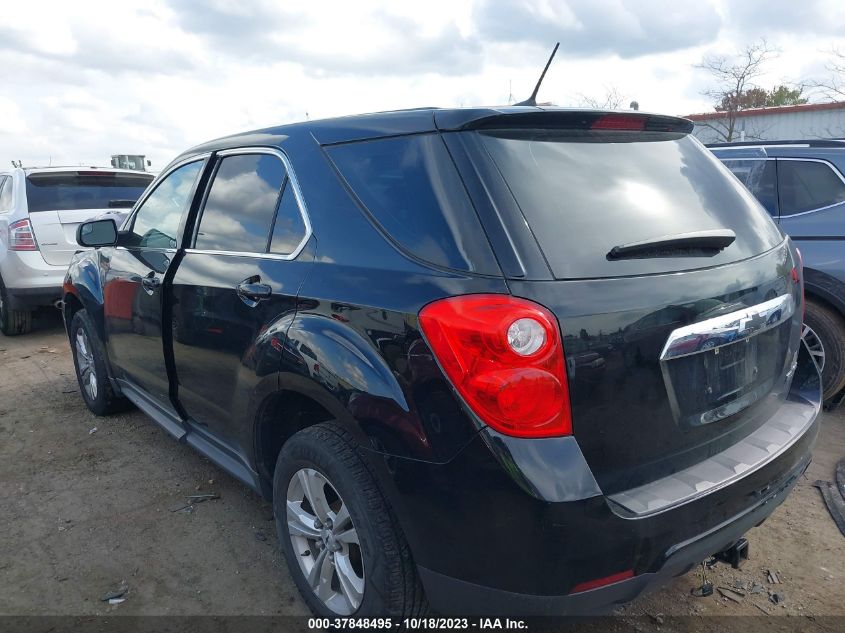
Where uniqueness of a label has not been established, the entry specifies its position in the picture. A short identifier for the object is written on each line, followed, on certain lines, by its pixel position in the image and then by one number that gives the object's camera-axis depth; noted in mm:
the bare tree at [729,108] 16188
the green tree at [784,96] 25125
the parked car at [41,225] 6594
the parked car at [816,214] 4125
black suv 1657
